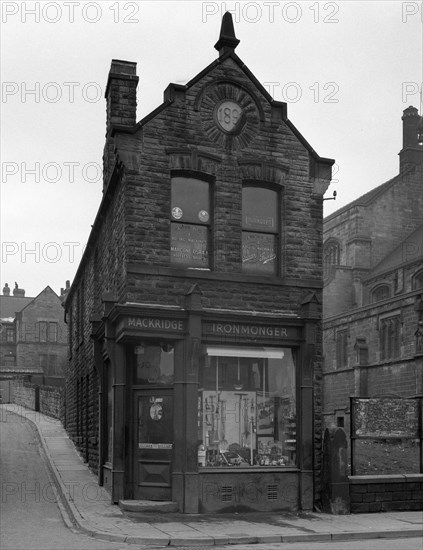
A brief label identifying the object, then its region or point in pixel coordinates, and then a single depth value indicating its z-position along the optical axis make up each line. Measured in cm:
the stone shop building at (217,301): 1606
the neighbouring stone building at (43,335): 7800
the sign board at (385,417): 1738
